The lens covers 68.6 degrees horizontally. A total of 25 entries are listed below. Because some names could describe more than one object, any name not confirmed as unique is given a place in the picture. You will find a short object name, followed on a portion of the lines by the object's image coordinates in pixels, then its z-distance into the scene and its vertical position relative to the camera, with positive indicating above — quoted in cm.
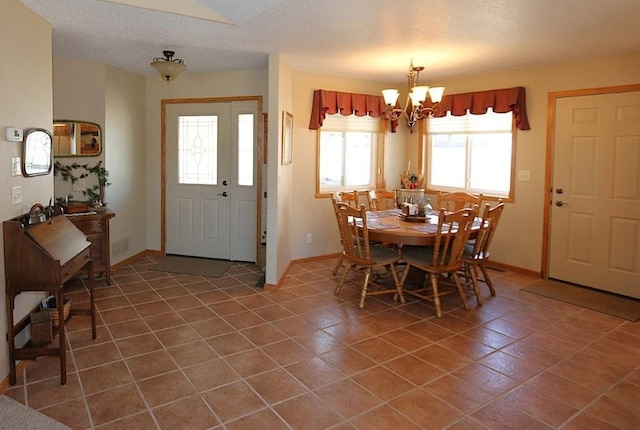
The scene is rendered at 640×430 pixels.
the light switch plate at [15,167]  295 +9
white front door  566 +5
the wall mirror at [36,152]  310 +20
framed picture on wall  477 +51
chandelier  415 +79
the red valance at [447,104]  518 +98
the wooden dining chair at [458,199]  502 -14
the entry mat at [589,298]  417 -105
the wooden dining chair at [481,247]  419 -55
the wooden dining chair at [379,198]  545 -15
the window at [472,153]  549 +42
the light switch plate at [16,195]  294 -9
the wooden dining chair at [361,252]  412 -62
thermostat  288 +29
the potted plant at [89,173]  486 +6
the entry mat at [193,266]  531 -98
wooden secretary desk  275 -54
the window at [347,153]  588 +42
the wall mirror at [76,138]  482 +45
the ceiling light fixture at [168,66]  424 +107
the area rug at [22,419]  236 -123
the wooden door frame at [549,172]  496 +17
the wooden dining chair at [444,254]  389 -61
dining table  402 -38
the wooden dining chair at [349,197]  518 -13
